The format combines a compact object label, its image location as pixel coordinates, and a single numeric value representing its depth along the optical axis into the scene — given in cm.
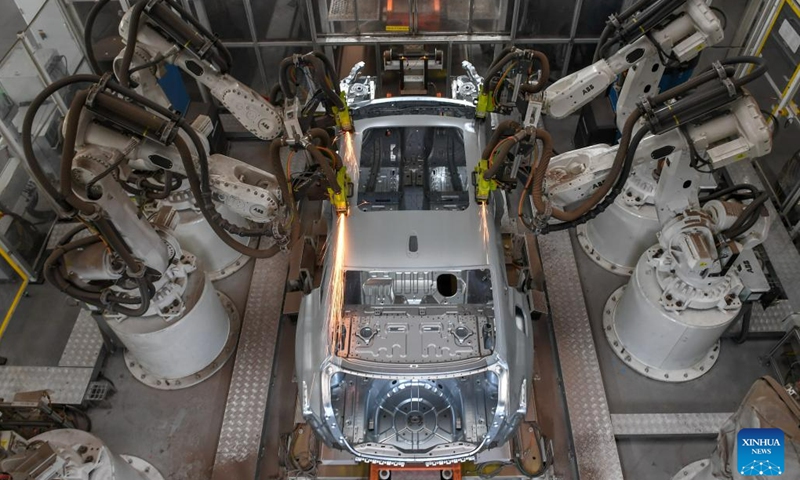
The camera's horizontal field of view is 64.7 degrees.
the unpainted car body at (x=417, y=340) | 427
